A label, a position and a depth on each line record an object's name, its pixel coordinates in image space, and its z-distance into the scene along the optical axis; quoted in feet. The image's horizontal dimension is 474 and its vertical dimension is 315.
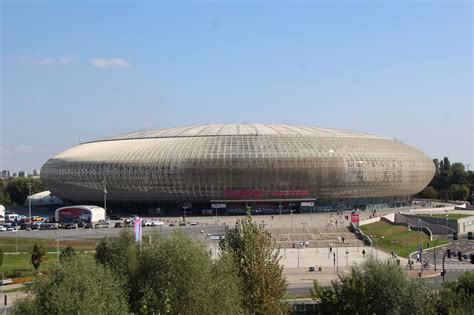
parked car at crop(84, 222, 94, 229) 285.43
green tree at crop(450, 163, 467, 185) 515.50
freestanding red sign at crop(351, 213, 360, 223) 271.92
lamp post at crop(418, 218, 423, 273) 204.04
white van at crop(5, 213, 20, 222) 341.17
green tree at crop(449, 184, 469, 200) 472.44
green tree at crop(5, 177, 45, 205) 530.27
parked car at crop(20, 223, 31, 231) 282.44
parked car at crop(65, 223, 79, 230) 283.32
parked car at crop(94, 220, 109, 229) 286.07
